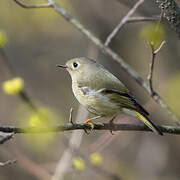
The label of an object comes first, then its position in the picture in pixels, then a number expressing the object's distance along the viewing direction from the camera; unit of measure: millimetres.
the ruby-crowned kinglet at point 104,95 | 6023
